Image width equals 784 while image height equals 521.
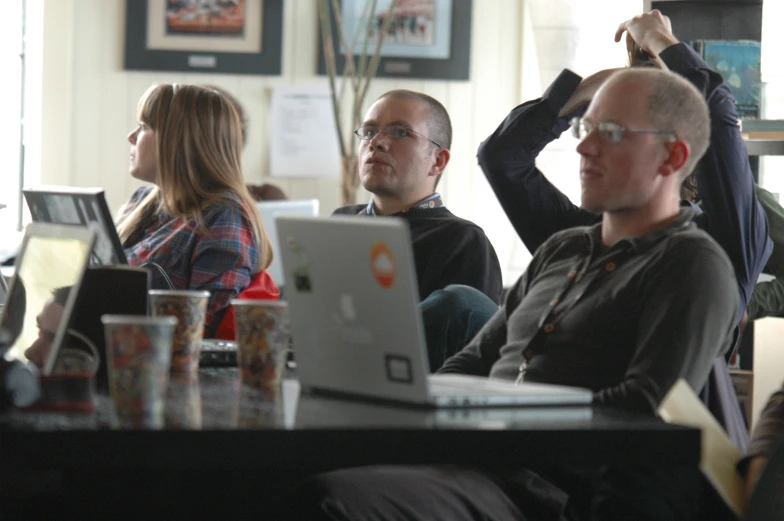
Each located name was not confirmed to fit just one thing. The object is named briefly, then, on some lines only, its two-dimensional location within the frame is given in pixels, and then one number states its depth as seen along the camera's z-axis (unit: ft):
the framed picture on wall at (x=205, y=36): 18.31
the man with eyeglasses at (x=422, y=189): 11.32
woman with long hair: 11.44
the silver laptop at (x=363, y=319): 7.46
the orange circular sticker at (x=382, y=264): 7.45
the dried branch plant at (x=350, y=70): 17.80
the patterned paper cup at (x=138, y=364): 7.26
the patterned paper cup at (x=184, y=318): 8.17
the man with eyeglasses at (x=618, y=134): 10.00
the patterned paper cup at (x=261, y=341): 8.04
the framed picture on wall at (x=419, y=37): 18.51
